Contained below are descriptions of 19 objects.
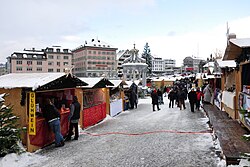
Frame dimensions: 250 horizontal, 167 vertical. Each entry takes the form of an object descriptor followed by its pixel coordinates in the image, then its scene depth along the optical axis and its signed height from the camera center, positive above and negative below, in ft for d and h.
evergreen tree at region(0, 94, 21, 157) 17.29 -4.49
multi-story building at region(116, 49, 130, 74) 266.90 +37.08
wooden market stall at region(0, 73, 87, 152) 19.72 -1.74
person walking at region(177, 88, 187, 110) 47.28 -3.98
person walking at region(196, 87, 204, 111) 44.88 -4.06
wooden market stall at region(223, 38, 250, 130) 19.72 +1.31
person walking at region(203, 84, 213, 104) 48.03 -3.34
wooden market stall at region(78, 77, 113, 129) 30.68 -3.40
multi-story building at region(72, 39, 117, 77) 239.03 +31.38
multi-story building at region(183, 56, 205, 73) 323.73 +36.52
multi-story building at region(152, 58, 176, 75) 382.98 +36.66
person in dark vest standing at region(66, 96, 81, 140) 23.60 -4.17
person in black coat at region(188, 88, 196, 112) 42.59 -3.38
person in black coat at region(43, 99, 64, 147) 20.98 -3.87
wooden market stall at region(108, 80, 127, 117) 42.60 -3.83
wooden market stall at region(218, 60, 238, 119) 26.75 -1.26
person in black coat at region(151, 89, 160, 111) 46.49 -3.61
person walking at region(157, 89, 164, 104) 55.92 -4.19
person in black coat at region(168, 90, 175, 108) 51.55 -3.76
